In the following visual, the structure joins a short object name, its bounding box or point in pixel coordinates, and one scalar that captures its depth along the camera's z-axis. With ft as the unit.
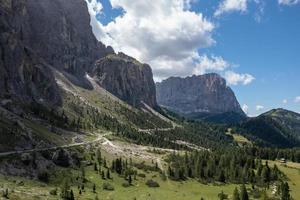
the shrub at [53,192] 227.94
